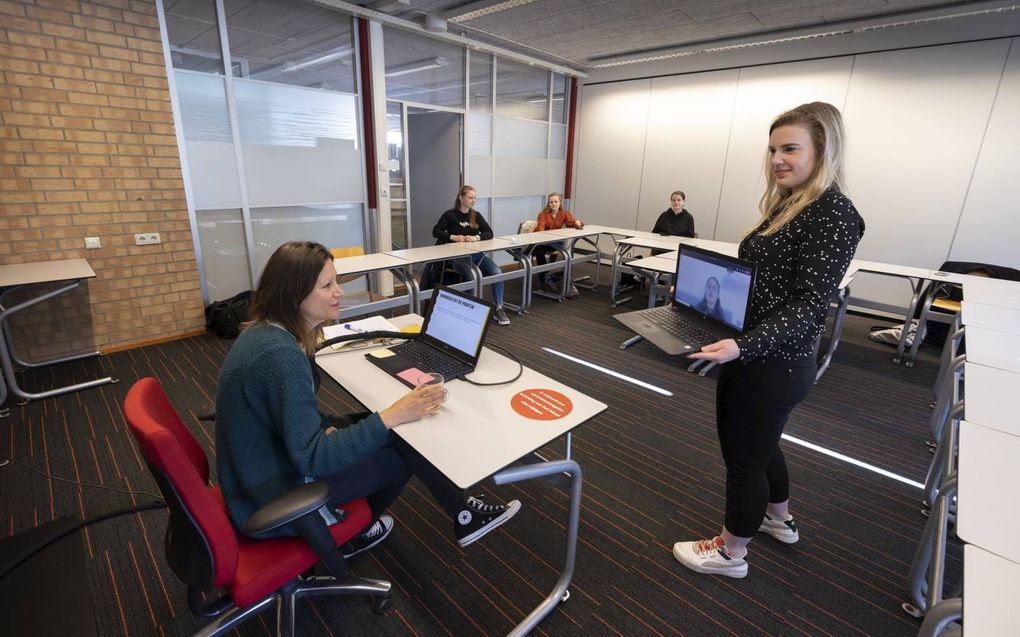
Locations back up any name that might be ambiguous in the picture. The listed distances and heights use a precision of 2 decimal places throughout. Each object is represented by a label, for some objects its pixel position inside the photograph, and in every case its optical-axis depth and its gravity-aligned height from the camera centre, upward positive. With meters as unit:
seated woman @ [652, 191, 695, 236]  5.98 -0.41
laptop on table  1.64 -0.59
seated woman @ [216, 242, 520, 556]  1.12 -0.56
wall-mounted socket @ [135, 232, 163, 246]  3.61 -0.51
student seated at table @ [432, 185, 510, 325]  4.70 -0.47
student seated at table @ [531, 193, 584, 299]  5.75 -0.50
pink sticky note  1.59 -0.65
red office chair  0.99 -0.82
